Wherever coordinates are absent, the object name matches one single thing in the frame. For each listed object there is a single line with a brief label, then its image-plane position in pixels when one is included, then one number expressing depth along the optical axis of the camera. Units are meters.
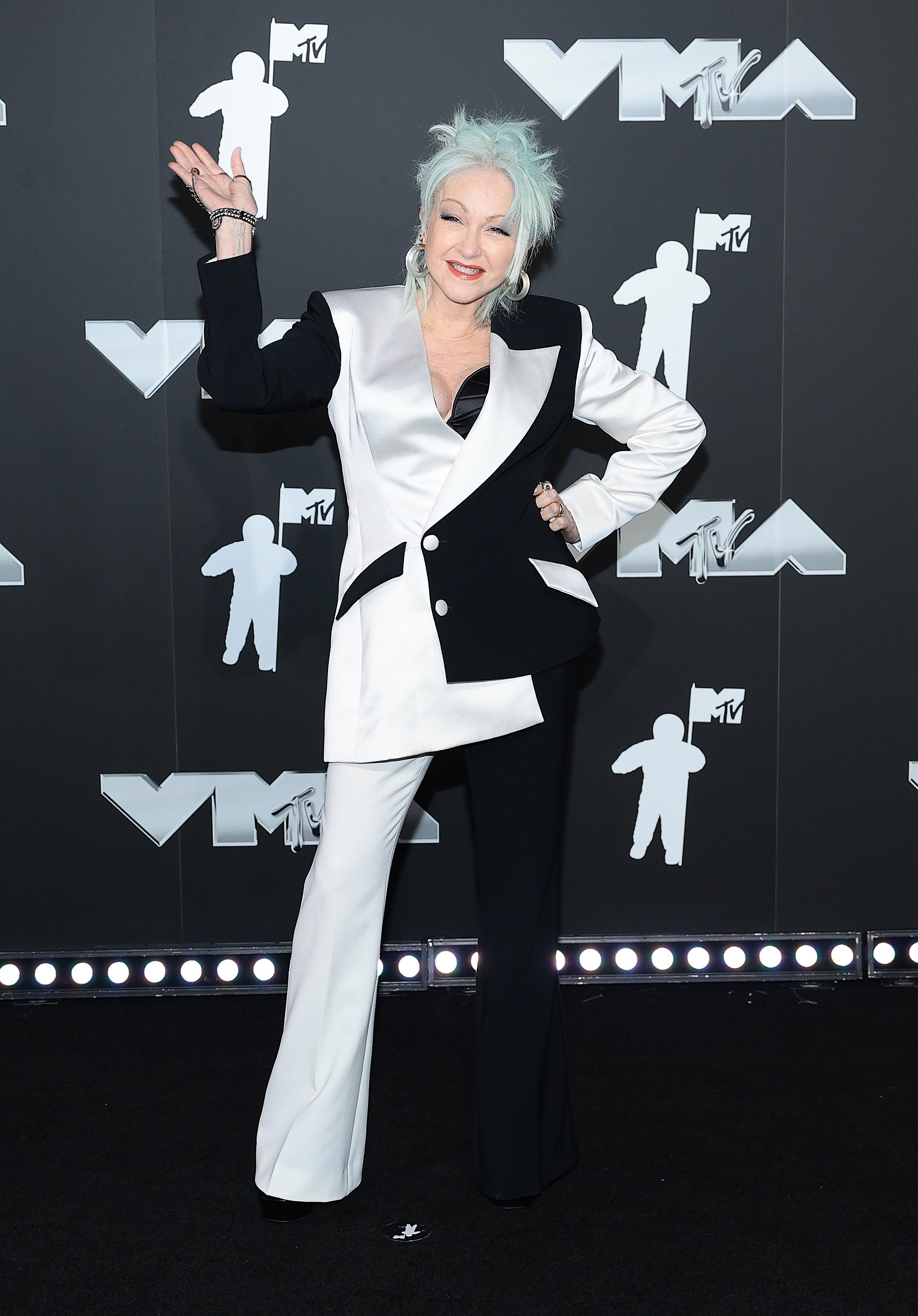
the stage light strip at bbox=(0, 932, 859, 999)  2.76
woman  1.81
